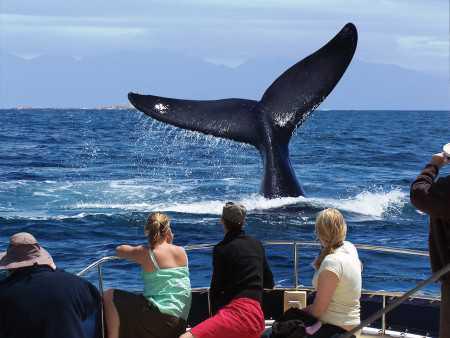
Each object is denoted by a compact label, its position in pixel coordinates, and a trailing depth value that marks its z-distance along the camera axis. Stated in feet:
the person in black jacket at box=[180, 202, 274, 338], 30.09
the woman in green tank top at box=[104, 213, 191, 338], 30.14
